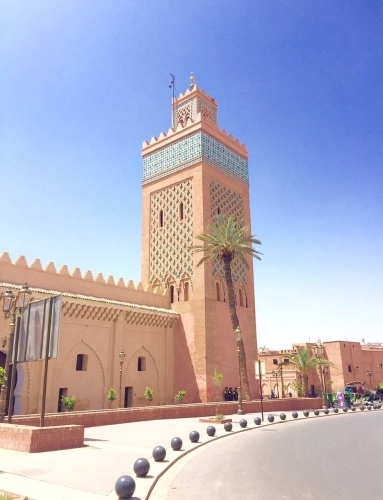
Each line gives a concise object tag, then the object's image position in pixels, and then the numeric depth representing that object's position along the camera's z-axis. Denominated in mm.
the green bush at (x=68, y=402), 18484
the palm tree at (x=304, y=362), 32531
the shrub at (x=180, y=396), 23359
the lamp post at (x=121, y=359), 21344
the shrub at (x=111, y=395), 20609
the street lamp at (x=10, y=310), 11204
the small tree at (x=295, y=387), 33156
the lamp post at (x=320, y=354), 26188
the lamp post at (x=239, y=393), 19703
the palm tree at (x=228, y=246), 23750
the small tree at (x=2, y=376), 12327
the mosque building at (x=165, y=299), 20344
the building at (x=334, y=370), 42406
